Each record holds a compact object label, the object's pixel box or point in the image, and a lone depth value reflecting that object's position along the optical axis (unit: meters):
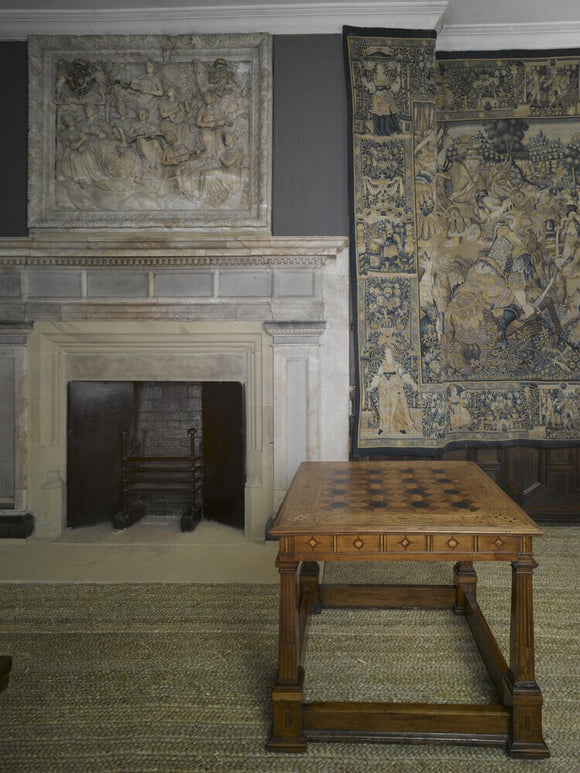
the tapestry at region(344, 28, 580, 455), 4.24
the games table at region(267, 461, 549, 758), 1.76
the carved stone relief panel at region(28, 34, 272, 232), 3.99
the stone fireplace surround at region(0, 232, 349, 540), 3.96
